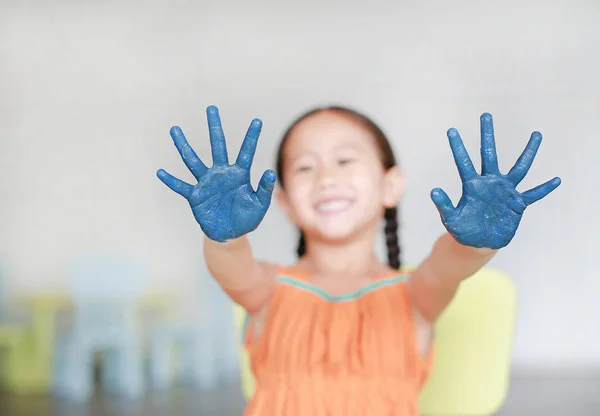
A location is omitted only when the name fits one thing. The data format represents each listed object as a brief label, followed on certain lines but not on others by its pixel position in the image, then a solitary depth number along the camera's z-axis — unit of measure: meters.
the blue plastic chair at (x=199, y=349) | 3.32
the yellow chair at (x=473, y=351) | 1.17
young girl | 0.81
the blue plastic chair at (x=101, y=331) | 2.96
